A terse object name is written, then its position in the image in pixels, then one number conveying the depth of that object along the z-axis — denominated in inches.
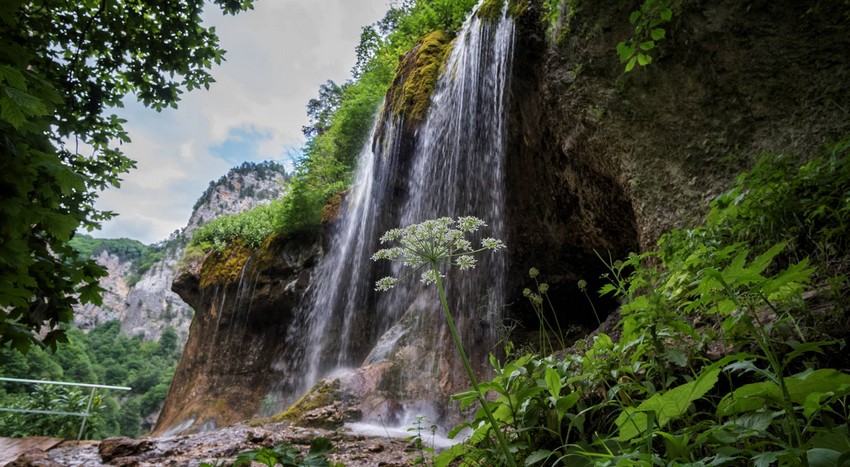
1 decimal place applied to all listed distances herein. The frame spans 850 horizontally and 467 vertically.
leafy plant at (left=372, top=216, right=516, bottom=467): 81.2
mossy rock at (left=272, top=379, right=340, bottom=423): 229.2
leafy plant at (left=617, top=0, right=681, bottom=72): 111.0
